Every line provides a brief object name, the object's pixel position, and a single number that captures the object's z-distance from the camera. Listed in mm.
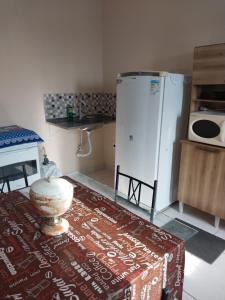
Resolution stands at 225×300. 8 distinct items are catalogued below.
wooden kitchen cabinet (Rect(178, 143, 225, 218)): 2156
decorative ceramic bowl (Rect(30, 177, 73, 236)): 1017
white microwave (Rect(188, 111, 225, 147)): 2037
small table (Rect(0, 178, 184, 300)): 818
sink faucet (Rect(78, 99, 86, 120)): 3434
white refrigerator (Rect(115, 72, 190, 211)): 2230
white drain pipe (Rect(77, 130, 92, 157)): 3501
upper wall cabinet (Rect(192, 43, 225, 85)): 2002
